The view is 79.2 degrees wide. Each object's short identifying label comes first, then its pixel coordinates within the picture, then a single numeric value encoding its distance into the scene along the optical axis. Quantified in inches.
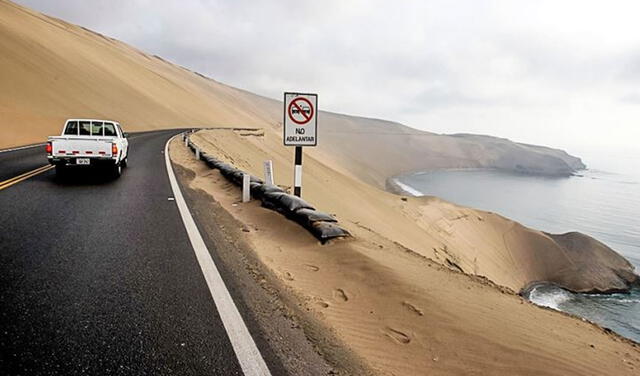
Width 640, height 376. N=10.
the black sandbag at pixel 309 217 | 288.5
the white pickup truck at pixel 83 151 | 436.3
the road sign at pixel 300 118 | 344.2
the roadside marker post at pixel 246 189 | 389.6
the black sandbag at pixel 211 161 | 576.1
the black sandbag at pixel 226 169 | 483.5
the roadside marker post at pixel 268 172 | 433.9
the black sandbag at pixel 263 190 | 367.6
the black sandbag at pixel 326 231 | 266.5
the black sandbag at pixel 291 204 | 310.8
